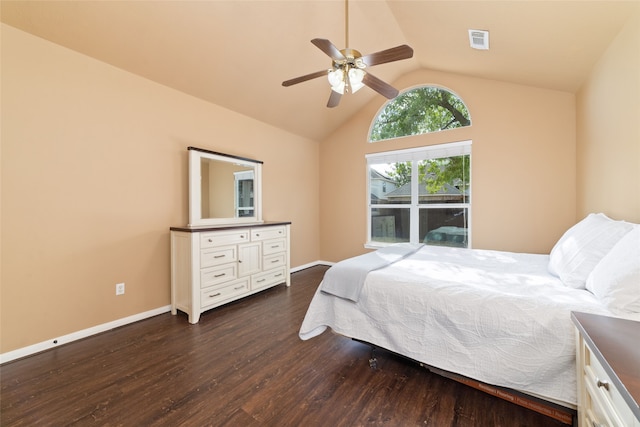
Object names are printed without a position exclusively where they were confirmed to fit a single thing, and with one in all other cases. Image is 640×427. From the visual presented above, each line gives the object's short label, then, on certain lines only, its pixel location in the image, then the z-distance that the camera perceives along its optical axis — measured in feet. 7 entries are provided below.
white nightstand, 2.30
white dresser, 8.70
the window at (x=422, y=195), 12.53
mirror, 9.88
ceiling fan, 6.19
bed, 4.14
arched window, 12.51
